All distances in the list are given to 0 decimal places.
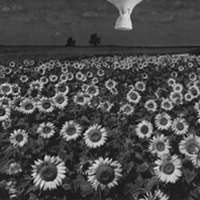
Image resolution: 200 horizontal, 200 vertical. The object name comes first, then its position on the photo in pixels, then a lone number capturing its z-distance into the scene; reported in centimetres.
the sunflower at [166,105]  570
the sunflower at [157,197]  277
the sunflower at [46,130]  475
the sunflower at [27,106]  564
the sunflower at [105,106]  572
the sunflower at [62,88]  689
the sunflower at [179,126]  462
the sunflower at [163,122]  482
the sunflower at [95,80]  812
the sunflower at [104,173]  310
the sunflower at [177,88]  682
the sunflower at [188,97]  610
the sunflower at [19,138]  460
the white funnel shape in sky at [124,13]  1766
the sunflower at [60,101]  596
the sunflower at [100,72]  915
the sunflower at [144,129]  461
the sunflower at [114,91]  703
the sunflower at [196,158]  350
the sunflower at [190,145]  365
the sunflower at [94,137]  413
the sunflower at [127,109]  561
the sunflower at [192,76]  821
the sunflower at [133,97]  638
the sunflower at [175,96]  600
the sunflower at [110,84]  755
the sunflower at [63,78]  848
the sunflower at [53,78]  855
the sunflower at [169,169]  328
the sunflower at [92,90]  663
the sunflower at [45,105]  559
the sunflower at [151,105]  572
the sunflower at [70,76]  858
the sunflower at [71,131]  446
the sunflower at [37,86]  751
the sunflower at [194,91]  625
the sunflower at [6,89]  699
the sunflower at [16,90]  723
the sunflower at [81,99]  593
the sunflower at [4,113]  543
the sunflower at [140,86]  720
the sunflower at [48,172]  318
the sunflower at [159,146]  387
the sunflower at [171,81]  771
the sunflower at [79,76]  868
